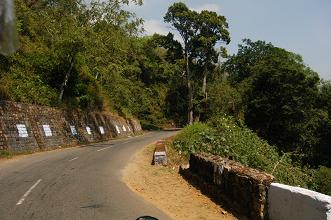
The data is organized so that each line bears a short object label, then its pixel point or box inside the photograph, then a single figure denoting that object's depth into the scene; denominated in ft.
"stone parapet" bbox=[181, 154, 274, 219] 28.96
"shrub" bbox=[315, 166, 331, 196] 77.46
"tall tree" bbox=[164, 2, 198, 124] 209.87
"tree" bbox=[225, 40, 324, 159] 133.69
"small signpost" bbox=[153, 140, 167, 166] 63.36
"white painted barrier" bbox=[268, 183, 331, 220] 20.04
